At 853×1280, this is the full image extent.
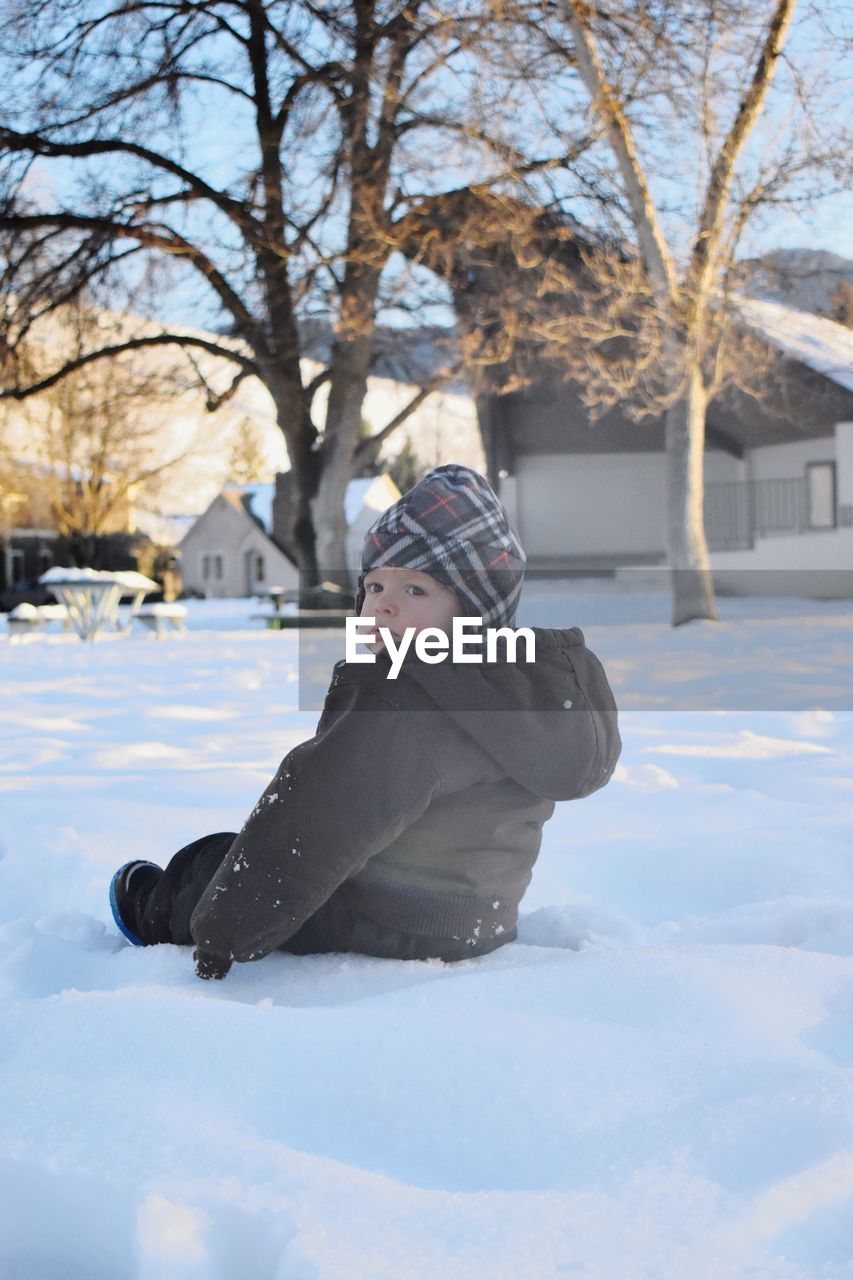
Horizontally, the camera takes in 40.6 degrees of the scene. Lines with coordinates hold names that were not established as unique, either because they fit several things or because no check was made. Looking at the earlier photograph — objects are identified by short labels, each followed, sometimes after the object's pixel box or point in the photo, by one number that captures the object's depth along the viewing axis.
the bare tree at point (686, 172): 11.16
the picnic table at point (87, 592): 13.59
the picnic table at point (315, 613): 15.01
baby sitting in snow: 1.70
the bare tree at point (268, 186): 13.51
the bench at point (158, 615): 14.72
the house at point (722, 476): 18.45
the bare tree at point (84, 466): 37.28
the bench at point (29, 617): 14.30
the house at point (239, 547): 45.03
